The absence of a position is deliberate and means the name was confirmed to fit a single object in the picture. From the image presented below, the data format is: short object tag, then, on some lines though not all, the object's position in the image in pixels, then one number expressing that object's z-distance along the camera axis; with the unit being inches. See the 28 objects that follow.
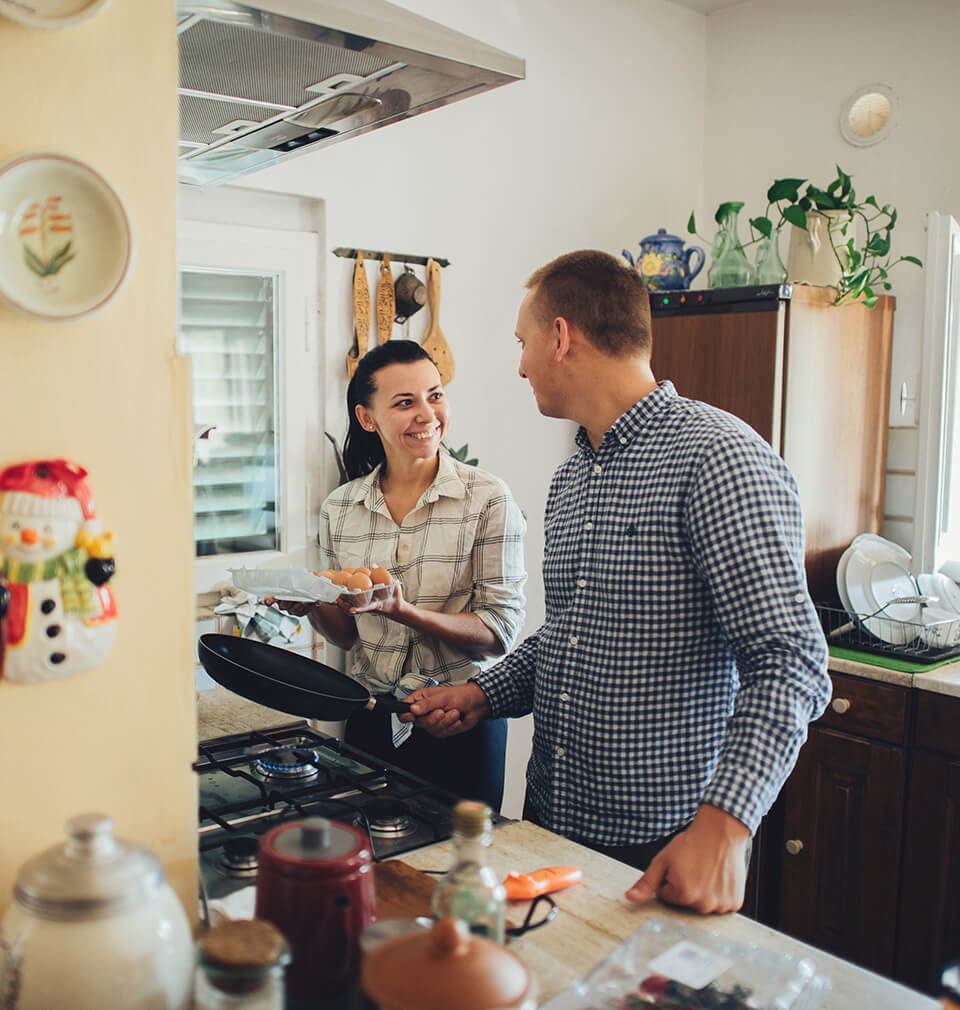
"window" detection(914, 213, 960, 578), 97.3
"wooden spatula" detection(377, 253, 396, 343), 111.0
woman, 78.2
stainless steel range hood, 44.6
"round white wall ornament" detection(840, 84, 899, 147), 124.3
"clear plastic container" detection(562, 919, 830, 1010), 37.0
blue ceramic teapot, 125.1
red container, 33.2
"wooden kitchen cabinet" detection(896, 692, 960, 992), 91.5
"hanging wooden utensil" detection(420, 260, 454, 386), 115.7
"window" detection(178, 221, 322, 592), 101.9
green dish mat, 96.3
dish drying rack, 99.7
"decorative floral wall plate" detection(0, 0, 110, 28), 31.8
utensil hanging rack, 108.3
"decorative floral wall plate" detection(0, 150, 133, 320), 32.6
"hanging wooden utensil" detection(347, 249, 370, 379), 108.8
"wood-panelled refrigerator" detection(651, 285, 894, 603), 109.8
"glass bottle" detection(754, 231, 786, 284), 118.0
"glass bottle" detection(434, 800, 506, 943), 33.8
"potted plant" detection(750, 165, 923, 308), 114.8
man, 48.0
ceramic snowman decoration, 32.8
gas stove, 50.0
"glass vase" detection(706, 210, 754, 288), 119.2
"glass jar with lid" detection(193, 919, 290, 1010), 29.1
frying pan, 55.1
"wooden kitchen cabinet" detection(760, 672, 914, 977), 95.9
